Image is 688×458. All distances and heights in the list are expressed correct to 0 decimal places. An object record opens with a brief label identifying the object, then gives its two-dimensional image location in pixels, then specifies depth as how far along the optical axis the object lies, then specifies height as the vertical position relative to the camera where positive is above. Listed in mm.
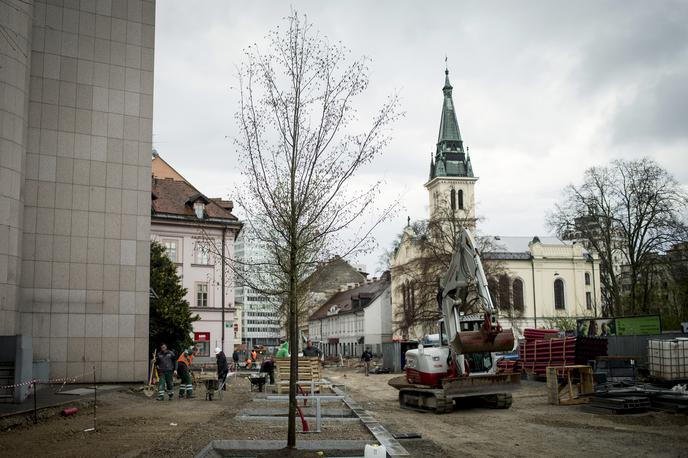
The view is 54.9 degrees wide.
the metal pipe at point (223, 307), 51219 +1288
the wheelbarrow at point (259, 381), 25531 -2203
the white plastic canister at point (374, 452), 8930 -1740
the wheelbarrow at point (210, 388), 21609 -2072
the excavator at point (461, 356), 18344 -1041
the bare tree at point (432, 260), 52094 +4887
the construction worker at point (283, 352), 28709 -1245
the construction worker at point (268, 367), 28594 -1878
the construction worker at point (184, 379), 22041 -1810
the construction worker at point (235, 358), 44400 -2443
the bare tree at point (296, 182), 11422 +2516
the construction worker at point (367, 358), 44969 -2663
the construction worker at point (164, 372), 20734 -1489
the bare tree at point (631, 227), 41031 +5912
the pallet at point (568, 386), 20484 -2087
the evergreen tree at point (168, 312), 33844 +628
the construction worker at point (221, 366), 24484 -1564
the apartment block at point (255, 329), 178500 -1497
